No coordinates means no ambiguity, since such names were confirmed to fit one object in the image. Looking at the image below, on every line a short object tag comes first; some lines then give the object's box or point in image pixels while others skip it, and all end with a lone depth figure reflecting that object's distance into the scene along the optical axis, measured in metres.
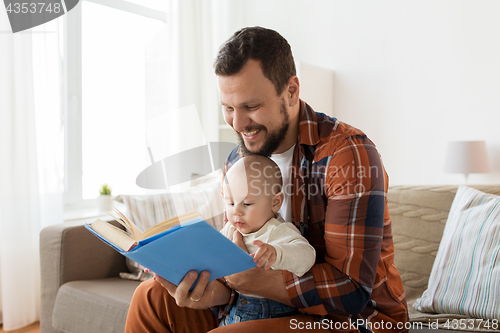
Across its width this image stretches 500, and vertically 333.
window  2.73
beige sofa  1.51
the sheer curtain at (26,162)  2.19
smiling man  0.94
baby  1.00
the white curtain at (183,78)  3.08
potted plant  2.53
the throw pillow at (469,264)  1.24
